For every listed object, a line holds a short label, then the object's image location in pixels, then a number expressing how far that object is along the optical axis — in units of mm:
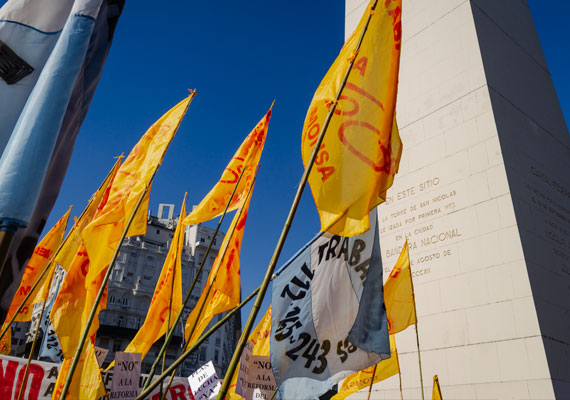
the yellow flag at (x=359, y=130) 3771
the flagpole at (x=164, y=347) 4133
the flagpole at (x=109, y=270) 3582
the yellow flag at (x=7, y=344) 10531
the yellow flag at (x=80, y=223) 7426
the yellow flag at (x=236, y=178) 7383
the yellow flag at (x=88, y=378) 6414
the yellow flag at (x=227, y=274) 6530
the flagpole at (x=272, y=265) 2662
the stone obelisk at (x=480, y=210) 7762
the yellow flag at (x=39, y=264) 9102
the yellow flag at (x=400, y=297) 6699
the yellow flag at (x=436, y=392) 6766
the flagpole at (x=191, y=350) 3472
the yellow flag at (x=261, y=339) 7992
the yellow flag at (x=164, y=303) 8086
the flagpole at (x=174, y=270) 7659
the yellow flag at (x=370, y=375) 6477
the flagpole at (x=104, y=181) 7320
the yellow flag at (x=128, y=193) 5589
